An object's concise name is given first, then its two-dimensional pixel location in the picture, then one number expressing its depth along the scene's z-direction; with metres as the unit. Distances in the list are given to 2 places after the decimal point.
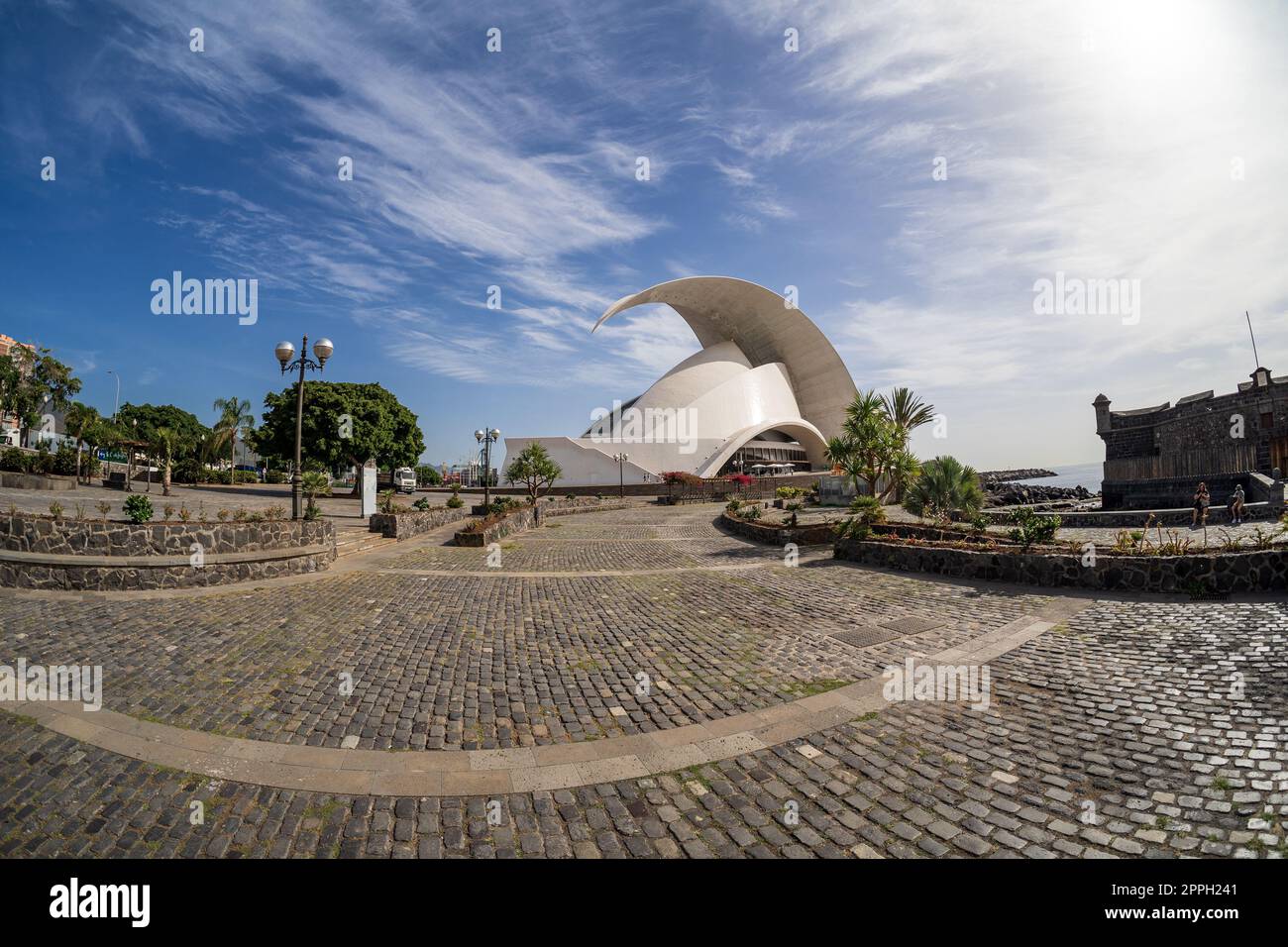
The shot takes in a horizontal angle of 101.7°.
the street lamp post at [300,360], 13.01
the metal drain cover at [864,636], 7.11
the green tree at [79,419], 35.56
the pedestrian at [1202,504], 16.64
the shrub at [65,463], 32.34
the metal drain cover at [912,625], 7.58
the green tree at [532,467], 35.44
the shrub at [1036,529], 11.20
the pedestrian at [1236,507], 17.53
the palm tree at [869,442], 23.59
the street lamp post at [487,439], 29.14
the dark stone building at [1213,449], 25.36
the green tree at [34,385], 41.38
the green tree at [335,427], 38.72
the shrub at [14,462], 29.23
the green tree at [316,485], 14.56
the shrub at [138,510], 10.91
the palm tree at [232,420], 57.12
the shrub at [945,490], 17.72
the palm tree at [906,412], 34.66
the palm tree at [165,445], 30.00
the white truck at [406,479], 47.16
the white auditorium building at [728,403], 58.94
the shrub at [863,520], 14.48
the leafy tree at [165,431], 35.88
